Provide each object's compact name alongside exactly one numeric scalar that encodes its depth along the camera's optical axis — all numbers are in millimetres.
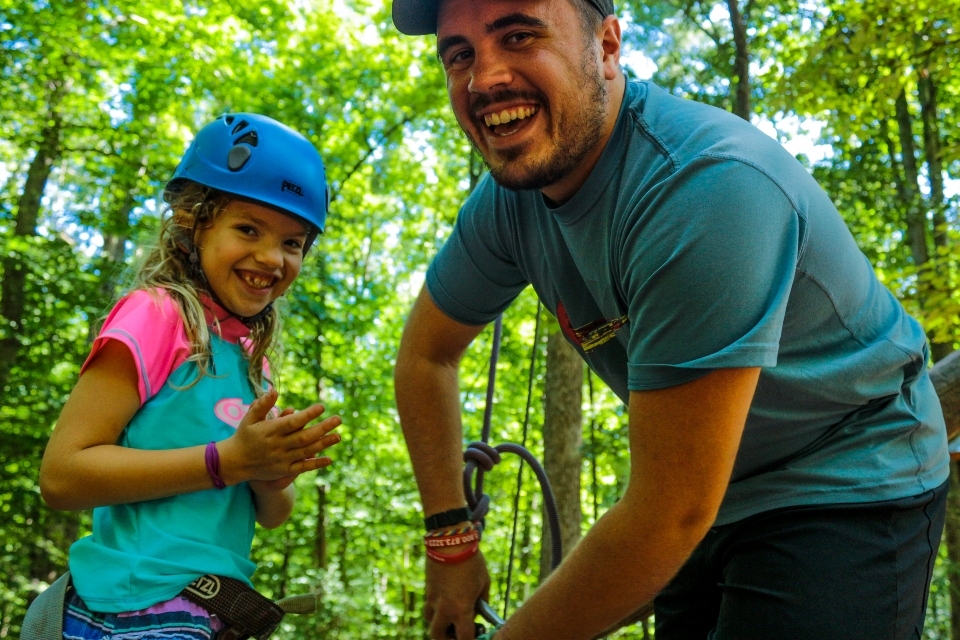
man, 1355
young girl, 1725
